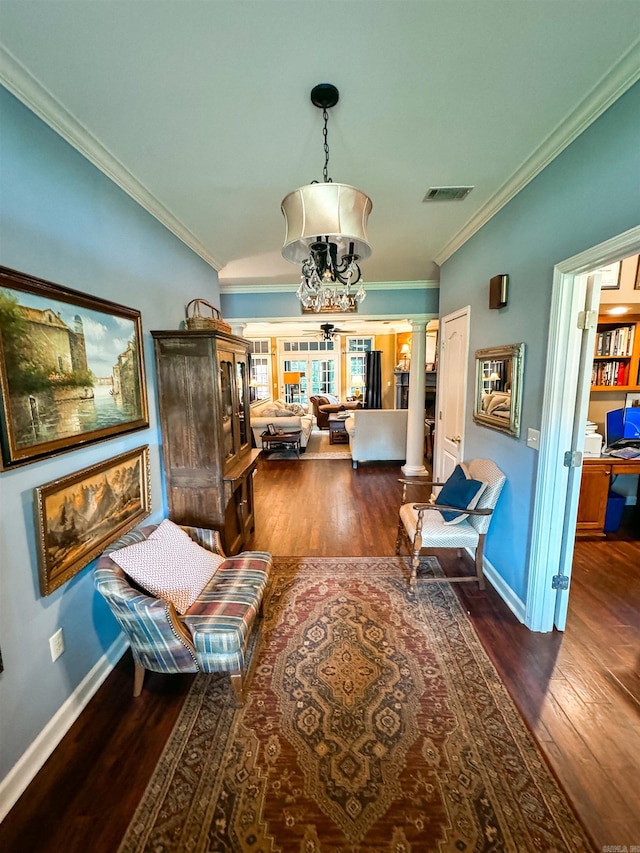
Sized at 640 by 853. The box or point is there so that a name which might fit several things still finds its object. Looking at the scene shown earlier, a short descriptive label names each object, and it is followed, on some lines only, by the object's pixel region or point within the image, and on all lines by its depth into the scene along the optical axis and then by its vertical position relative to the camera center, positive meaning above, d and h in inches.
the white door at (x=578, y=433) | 74.2 -12.6
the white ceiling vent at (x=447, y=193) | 92.6 +49.9
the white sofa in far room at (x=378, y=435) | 228.7 -38.3
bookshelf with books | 125.8 +8.2
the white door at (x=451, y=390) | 130.3 -5.5
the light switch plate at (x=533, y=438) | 83.3 -15.0
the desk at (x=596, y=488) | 120.4 -39.6
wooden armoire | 96.9 -13.9
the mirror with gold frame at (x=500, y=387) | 91.0 -3.0
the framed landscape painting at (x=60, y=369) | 52.7 +1.9
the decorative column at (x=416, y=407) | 203.2 -18.1
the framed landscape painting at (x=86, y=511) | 58.8 -26.6
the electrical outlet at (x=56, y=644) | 61.6 -47.5
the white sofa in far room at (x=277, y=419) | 252.4 -30.5
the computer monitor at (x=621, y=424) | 128.3 -17.9
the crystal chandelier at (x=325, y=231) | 53.3 +24.0
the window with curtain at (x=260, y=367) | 407.8 +12.8
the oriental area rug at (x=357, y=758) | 48.9 -63.8
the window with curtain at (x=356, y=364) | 405.1 +15.9
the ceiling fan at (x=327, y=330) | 275.1 +38.6
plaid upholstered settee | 61.4 -46.2
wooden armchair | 97.8 -43.9
